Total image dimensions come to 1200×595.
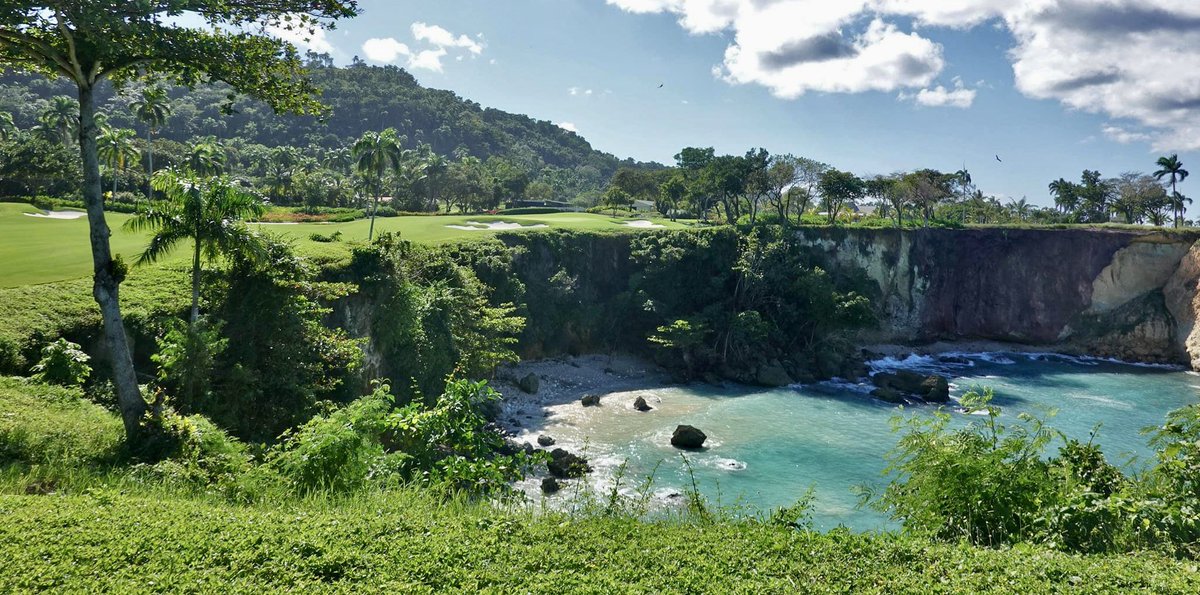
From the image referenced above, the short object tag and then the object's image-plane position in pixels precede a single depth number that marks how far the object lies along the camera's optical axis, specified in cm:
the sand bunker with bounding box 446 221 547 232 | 4462
